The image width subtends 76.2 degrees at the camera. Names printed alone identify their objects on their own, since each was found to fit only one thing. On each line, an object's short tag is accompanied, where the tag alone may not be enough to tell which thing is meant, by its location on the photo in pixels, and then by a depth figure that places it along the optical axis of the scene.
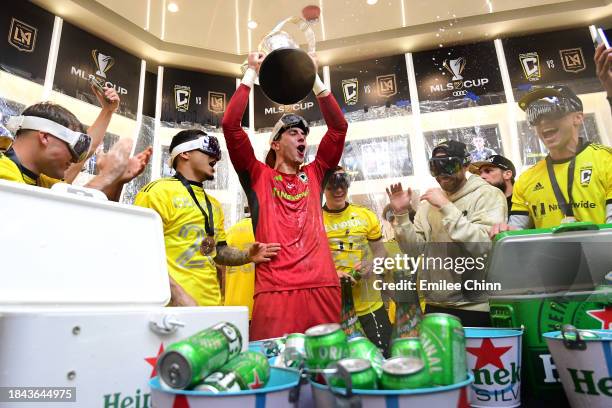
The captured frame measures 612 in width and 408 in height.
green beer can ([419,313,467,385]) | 0.45
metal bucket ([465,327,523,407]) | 0.71
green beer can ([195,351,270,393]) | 0.44
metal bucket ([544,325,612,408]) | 0.60
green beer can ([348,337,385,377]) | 0.50
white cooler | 0.54
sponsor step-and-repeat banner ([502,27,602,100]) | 2.08
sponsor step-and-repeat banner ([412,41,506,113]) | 2.20
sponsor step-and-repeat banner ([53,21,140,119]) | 2.21
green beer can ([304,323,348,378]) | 0.48
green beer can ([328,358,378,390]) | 0.42
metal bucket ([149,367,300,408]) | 0.41
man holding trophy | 1.36
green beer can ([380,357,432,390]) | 0.43
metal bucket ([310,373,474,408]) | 0.40
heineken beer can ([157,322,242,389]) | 0.43
